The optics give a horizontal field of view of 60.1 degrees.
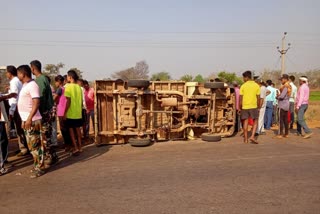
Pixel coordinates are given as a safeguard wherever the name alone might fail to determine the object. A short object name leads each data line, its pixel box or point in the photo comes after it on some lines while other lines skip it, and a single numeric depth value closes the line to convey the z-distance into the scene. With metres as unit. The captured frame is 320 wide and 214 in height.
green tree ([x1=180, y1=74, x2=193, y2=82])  29.10
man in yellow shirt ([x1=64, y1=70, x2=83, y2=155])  6.33
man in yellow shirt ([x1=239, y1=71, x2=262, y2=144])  7.69
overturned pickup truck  7.59
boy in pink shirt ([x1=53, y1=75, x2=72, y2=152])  6.41
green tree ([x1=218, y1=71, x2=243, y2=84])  31.86
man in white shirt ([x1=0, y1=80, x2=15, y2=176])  5.42
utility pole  32.45
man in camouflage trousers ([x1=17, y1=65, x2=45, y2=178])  4.82
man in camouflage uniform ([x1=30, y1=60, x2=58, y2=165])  5.44
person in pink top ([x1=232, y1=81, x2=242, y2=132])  9.25
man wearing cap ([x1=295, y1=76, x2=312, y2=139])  8.40
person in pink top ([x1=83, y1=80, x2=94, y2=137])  8.55
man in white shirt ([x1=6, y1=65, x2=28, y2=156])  6.04
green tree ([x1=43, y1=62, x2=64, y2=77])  33.72
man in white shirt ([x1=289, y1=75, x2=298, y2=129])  9.49
